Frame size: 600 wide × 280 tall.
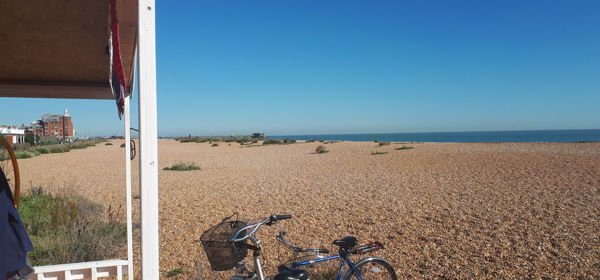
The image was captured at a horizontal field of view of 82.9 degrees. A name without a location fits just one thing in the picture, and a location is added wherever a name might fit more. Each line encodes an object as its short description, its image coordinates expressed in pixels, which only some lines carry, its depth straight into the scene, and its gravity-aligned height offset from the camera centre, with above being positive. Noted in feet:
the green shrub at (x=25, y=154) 69.31 -4.15
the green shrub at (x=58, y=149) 89.18 -4.17
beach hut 5.64 +1.79
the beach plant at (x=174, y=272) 12.96 -5.40
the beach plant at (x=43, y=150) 84.64 -3.97
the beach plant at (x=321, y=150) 83.06 -4.67
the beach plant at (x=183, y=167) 49.18 -5.08
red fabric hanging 5.13 +1.43
